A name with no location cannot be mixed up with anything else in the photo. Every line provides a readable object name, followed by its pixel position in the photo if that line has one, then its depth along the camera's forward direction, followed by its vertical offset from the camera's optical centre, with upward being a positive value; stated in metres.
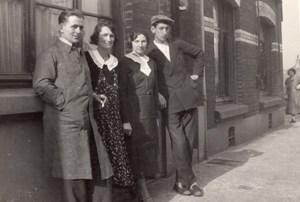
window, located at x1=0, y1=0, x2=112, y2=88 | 3.80 +0.64
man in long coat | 3.38 -0.11
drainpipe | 7.13 +0.05
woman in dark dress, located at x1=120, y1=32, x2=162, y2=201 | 4.37 -0.18
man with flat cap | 4.97 -0.11
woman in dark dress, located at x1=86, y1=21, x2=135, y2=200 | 3.84 -0.04
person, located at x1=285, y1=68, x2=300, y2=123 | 13.96 +0.00
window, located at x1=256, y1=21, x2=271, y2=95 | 11.73 +0.98
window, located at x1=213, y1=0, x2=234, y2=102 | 8.77 +0.94
